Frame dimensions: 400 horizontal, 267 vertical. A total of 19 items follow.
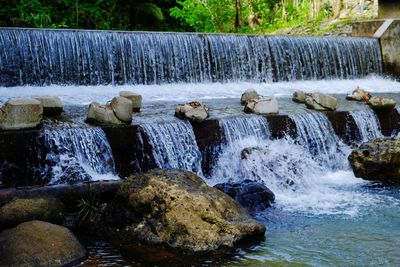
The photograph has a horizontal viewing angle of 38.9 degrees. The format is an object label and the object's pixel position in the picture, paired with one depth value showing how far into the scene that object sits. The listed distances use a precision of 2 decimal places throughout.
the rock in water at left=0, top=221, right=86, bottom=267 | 4.82
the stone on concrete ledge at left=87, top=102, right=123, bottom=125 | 7.91
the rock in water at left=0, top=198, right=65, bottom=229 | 5.62
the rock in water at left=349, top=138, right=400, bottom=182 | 8.55
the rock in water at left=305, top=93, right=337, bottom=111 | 10.07
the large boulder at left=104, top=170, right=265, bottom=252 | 5.39
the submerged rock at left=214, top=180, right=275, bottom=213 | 6.87
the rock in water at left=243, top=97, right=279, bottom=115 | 9.27
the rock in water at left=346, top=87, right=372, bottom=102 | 11.41
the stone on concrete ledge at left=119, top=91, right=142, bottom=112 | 9.01
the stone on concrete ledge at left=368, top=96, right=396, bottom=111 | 10.48
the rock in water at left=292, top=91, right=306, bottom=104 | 11.05
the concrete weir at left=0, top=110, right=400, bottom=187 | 7.04
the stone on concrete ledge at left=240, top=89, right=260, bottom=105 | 10.38
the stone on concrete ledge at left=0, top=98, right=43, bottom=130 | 7.10
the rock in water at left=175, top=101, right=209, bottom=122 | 8.43
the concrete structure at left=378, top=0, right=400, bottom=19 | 18.70
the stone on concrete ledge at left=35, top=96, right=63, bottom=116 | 8.26
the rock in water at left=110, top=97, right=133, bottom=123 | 7.91
